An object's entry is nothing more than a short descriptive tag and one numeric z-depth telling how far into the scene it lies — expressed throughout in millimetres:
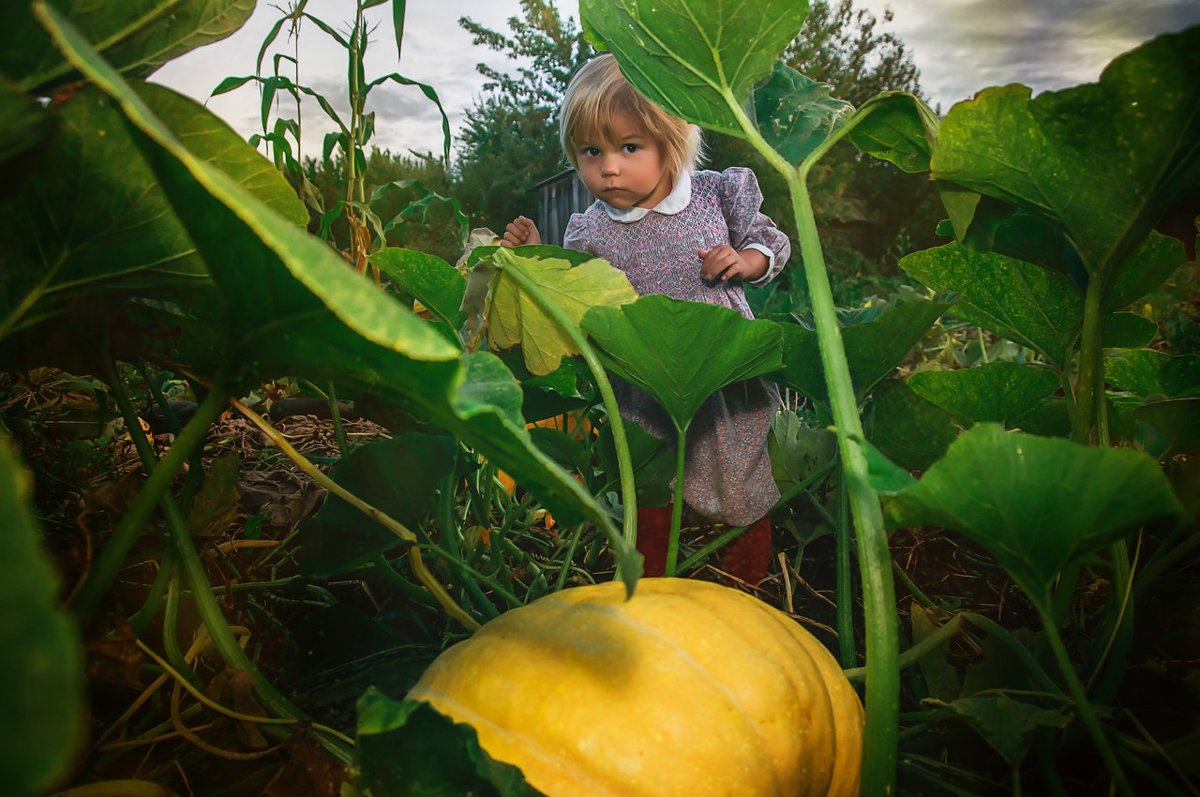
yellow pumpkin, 385
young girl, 981
